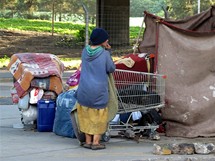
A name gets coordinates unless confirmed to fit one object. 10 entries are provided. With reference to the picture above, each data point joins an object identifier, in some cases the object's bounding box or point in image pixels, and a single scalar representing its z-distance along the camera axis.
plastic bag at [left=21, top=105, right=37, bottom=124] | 15.62
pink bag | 15.56
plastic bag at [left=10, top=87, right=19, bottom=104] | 16.24
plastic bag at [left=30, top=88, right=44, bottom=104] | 15.54
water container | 15.39
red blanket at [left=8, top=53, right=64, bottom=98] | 15.52
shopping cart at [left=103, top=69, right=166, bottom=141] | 14.34
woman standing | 13.31
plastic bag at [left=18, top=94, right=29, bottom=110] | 15.54
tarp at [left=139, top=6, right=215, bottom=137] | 14.89
